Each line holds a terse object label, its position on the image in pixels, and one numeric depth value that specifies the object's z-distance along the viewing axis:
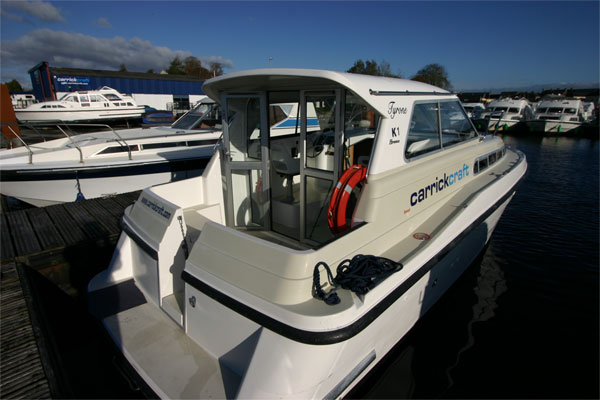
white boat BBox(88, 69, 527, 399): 2.19
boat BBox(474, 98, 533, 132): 27.58
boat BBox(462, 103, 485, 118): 34.26
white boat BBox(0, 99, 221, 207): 7.39
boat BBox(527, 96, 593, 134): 25.45
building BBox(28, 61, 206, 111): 29.28
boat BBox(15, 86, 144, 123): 20.75
